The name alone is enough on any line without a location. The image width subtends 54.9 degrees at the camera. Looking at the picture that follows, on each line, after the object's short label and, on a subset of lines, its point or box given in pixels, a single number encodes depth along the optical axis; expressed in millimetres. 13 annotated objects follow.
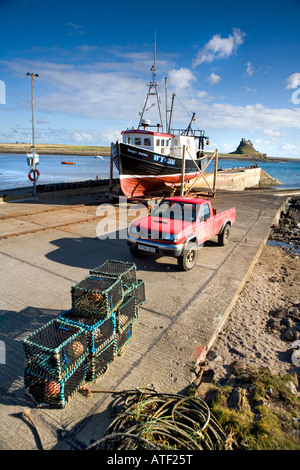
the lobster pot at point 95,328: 3764
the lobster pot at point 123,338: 4337
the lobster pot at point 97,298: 4023
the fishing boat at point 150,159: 16938
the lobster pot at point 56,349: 3328
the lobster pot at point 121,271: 4930
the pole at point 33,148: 15477
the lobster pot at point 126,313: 4324
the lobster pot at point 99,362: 3793
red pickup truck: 7293
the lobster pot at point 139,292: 5055
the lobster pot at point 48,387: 3426
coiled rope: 2908
